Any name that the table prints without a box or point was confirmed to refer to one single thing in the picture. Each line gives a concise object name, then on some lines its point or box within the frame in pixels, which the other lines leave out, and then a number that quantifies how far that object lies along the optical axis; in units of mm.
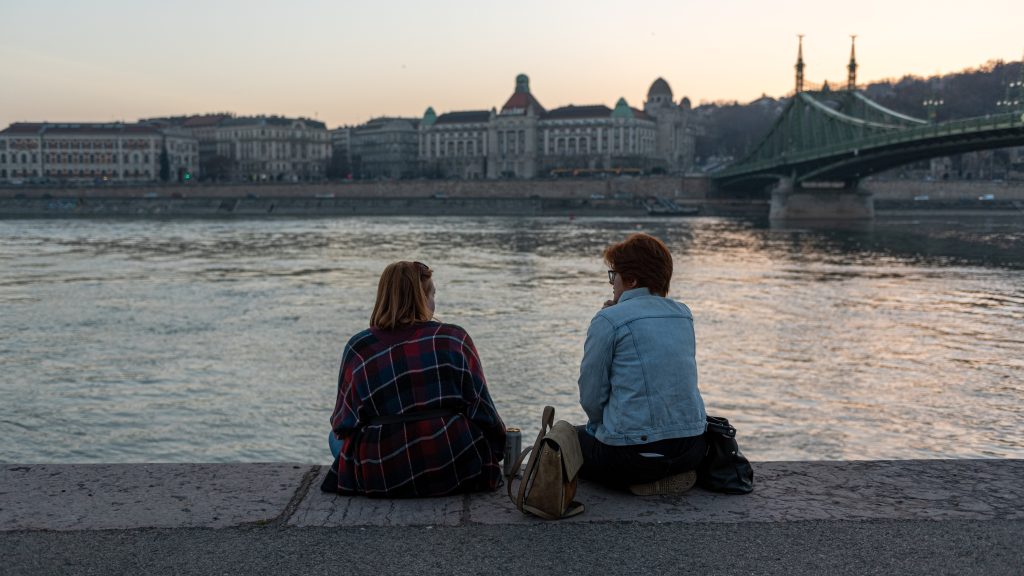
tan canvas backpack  3357
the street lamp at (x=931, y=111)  42716
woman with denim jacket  3588
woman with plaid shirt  3605
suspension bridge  38125
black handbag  3691
